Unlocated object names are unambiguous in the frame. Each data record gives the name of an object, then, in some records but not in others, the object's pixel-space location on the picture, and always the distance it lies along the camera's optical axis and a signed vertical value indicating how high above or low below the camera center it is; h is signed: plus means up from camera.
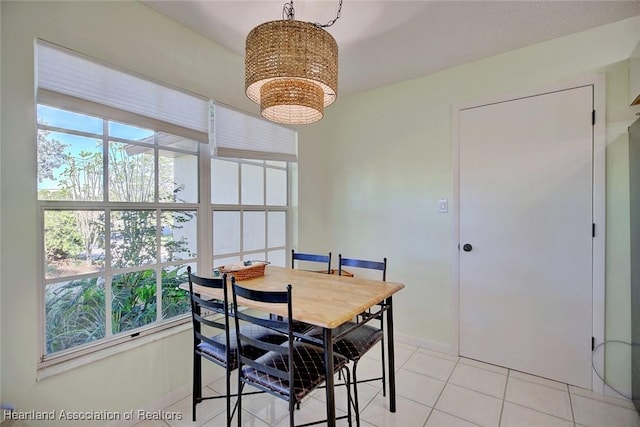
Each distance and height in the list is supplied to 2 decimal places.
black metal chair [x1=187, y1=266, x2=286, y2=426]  1.47 -0.75
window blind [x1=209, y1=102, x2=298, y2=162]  2.18 +0.61
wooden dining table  1.27 -0.46
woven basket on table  1.85 -0.39
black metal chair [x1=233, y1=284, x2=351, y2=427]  1.26 -0.75
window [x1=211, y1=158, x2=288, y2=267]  2.27 +0.00
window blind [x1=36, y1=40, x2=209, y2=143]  1.41 +0.66
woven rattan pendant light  1.31 +0.67
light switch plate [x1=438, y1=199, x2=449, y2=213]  2.56 +0.03
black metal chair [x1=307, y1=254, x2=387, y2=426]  1.62 -0.77
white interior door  2.04 -0.18
